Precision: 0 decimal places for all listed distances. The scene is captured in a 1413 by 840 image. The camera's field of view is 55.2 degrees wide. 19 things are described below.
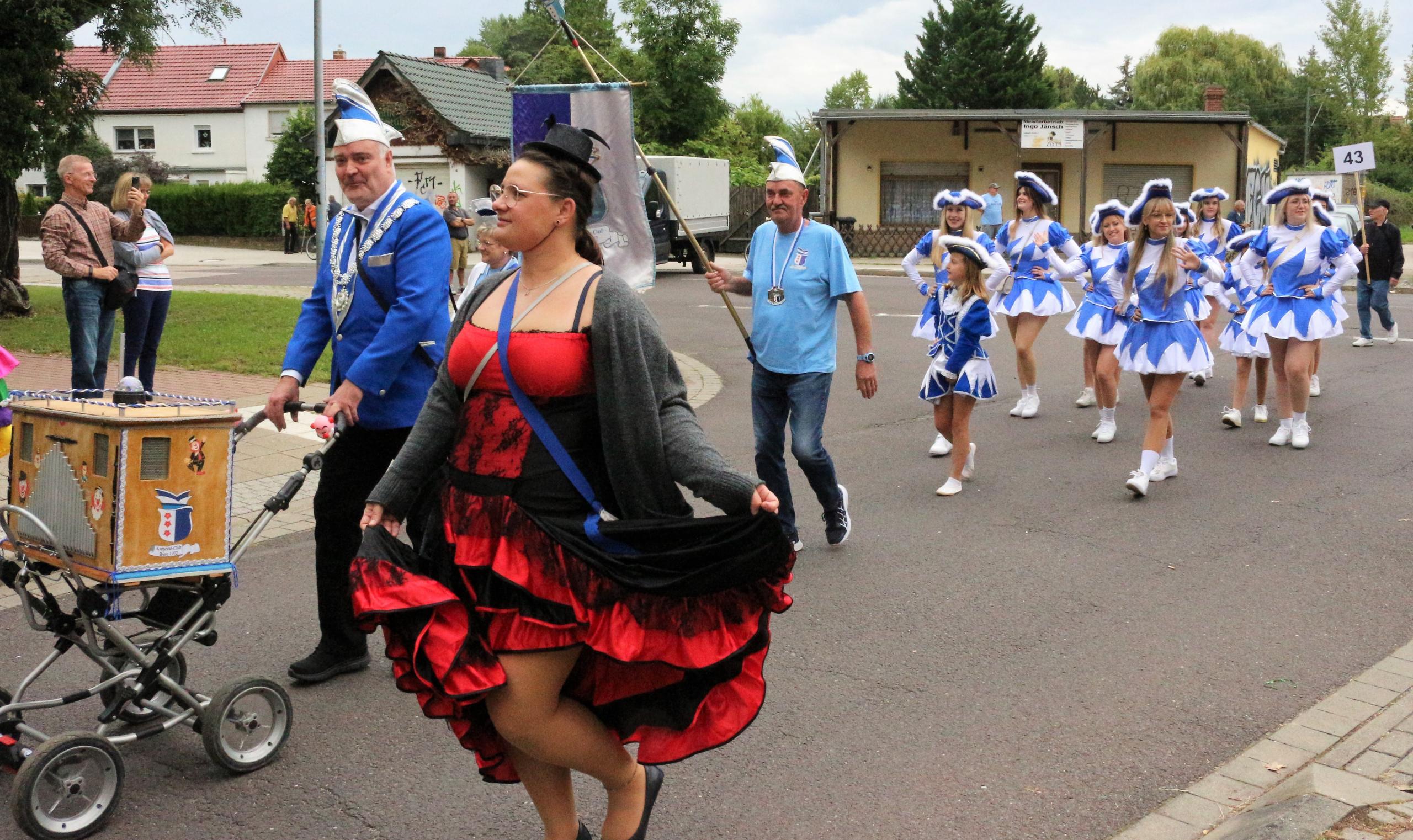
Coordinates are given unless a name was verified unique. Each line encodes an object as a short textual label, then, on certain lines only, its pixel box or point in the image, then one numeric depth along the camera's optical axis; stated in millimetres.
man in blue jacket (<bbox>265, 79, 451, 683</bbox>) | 4562
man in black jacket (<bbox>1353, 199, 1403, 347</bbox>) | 16266
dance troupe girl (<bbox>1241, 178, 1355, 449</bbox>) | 9867
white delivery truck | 28266
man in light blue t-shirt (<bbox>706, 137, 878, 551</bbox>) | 6570
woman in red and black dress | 3043
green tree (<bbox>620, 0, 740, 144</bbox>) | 41625
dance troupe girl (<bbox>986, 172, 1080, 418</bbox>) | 11266
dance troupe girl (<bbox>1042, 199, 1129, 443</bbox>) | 10141
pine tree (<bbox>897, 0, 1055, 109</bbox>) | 59469
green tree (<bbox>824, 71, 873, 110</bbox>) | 95438
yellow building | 40094
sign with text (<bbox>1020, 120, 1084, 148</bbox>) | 37750
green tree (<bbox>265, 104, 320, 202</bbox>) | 42594
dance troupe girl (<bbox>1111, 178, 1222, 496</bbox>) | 8367
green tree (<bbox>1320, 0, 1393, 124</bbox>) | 76250
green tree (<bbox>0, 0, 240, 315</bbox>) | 16141
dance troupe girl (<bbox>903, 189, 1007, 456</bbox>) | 9422
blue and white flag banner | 6645
